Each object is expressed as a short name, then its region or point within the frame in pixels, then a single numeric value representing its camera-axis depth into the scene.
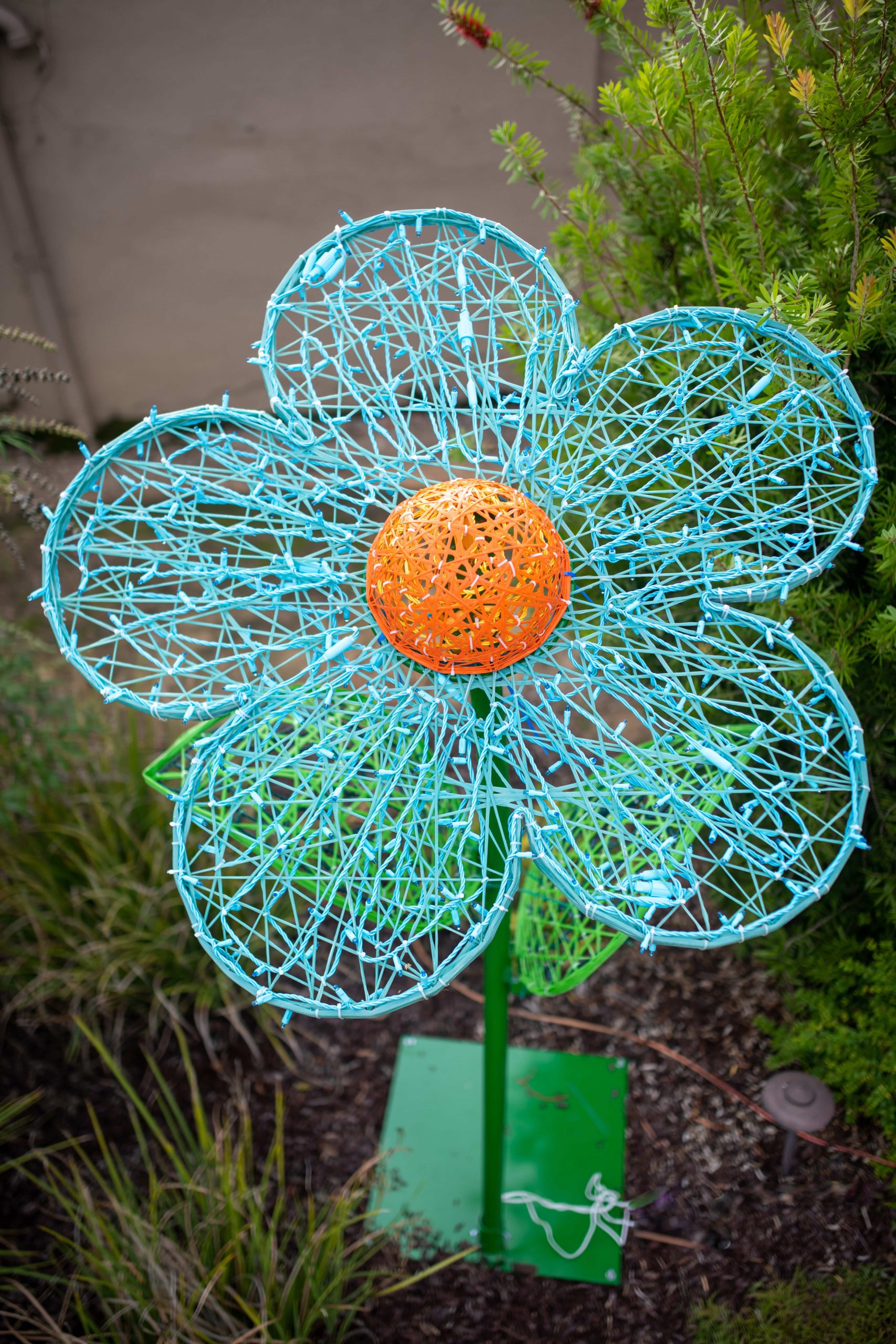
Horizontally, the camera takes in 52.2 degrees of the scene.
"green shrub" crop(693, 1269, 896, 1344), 1.38
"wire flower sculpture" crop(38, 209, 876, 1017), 0.90
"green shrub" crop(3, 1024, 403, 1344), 1.46
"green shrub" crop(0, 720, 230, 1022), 2.04
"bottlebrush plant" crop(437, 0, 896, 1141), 1.05
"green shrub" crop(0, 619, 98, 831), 2.18
